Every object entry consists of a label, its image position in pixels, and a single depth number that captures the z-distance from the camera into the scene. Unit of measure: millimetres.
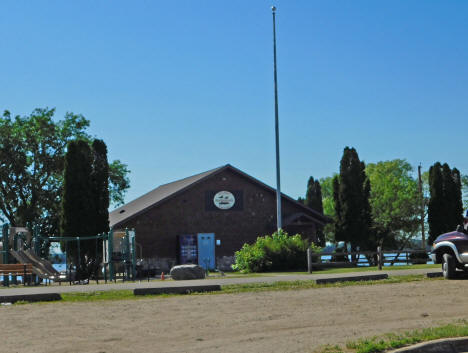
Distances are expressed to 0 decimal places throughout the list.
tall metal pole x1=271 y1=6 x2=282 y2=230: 36938
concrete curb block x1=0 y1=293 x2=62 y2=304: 15852
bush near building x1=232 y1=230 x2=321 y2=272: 31891
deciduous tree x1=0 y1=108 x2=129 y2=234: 49562
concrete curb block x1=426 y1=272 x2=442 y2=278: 21969
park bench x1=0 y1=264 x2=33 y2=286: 27781
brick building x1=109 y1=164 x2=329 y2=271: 42125
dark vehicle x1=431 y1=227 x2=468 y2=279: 19594
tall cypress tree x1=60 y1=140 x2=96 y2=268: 33844
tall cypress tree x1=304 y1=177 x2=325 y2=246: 74562
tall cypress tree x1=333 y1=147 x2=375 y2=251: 45312
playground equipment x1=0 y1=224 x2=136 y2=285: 29500
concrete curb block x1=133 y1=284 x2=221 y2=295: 17062
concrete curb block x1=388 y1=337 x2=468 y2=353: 7551
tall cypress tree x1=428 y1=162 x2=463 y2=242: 47319
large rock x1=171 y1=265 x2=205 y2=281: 25656
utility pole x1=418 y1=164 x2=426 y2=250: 61562
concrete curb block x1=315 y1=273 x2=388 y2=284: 19877
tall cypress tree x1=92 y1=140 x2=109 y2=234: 34500
